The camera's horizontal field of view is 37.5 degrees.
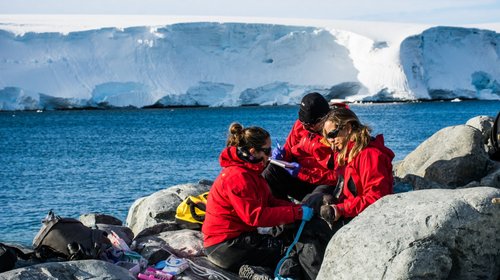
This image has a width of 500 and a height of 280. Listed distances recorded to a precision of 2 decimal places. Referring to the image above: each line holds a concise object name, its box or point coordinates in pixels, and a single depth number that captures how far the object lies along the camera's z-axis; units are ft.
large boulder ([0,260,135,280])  14.49
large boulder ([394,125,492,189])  25.63
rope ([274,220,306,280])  16.30
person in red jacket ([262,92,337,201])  20.33
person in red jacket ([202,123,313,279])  15.93
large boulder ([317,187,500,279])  13.79
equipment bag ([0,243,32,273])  15.37
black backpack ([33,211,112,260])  16.71
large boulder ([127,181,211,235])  23.35
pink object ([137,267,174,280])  16.34
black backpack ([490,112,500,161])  21.07
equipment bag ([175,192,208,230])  19.61
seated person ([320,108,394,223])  16.10
